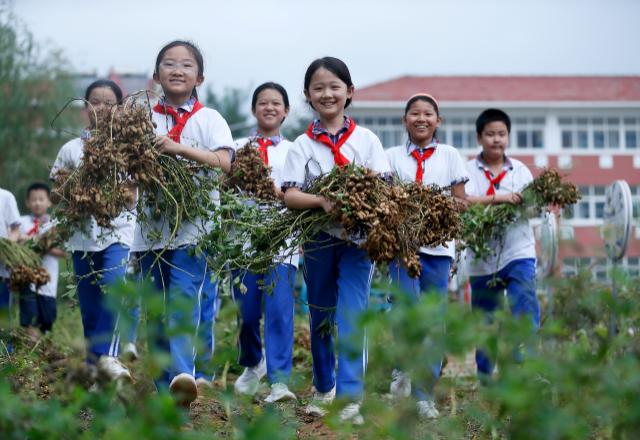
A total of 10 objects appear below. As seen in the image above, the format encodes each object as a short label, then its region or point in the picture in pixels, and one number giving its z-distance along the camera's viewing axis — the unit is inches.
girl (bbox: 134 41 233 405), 249.1
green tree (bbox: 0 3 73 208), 1167.6
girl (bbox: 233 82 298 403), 310.8
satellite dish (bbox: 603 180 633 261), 385.0
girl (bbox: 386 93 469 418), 310.3
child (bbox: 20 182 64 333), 441.1
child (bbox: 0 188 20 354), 415.2
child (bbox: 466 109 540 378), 346.0
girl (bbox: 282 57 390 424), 261.7
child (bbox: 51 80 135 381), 297.1
